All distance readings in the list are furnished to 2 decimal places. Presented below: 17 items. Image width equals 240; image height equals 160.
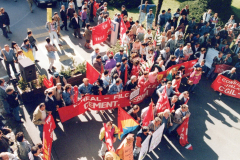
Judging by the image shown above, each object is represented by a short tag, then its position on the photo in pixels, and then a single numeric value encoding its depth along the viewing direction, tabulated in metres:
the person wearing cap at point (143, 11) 15.19
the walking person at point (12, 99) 7.54
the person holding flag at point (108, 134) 6.35
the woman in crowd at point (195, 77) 10.09
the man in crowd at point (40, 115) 6.87
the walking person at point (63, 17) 14.20
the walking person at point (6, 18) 12.88
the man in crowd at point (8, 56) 9.70
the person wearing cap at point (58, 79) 8.55
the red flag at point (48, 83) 8.48
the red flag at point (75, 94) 8.41
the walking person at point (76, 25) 13.62
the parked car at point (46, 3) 18.07
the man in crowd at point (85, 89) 8.23
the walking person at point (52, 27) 12.36
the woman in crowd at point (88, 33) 12.59
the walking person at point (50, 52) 10.13
